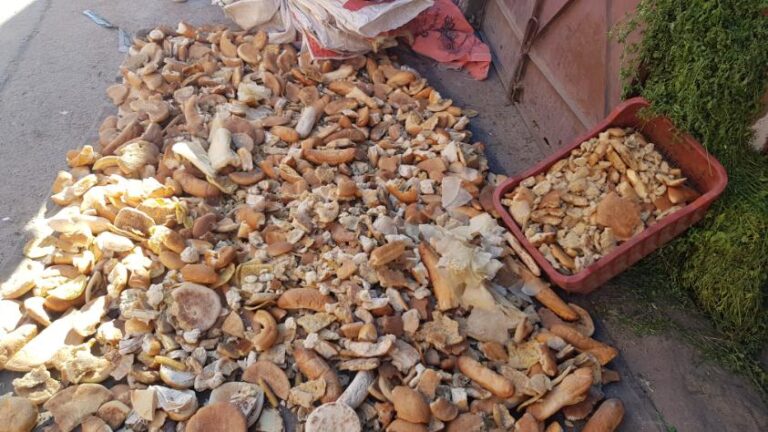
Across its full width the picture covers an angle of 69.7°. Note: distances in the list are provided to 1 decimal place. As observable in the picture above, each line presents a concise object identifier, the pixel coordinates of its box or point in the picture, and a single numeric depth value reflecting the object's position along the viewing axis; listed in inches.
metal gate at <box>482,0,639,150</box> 105.3
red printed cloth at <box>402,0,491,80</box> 148.9
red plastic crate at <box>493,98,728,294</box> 84.5
